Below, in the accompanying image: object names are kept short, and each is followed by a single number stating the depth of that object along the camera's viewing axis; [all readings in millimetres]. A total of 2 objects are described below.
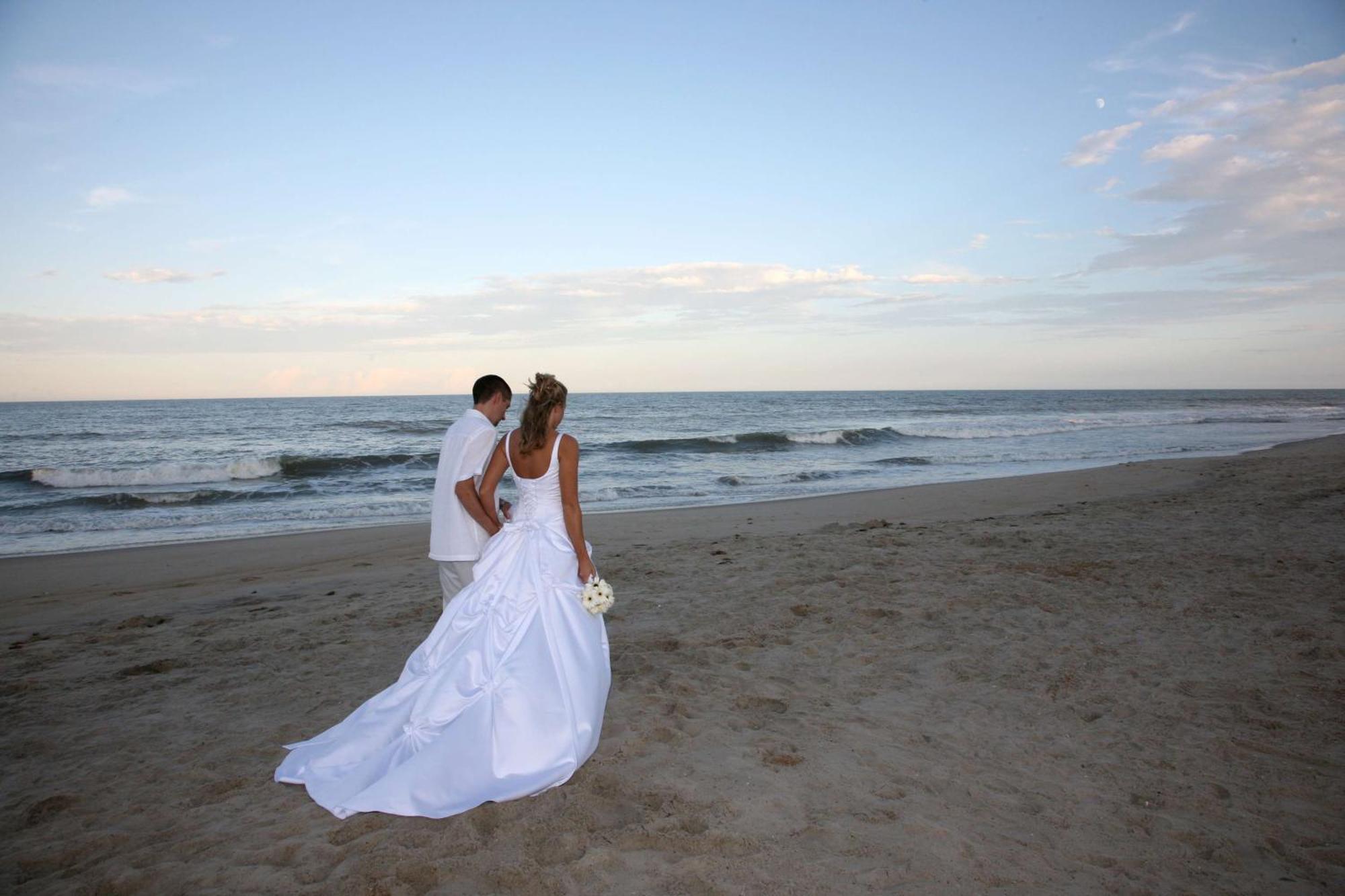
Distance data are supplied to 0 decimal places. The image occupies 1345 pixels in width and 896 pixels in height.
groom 4277
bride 3387
